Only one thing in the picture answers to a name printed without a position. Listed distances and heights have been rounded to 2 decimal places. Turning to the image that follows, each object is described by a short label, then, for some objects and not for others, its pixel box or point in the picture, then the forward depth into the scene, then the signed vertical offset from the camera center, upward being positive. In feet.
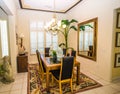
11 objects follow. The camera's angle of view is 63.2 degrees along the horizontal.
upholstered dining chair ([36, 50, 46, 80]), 10.79 -2.73
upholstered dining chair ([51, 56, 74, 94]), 8.10 -2.47
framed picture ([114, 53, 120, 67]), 11.17 -2.16
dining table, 8.96 -2.29
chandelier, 11.51 +1.90
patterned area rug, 9.13 -4.55
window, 19.04 +0.96
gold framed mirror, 12.84 +0.42
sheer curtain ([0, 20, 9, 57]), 12.73 +0.68
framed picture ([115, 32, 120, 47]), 10.77 +0.25
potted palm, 16.11 +2.80
